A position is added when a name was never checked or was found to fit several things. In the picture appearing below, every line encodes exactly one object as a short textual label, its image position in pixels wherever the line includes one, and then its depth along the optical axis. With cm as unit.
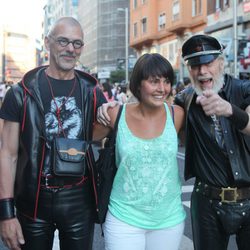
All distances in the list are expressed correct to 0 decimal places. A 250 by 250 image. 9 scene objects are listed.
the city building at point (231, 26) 2092
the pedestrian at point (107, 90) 1420
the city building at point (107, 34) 7759
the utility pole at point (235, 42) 2055
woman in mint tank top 279
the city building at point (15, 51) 6938
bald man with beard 276
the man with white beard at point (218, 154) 286
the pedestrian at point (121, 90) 1630
